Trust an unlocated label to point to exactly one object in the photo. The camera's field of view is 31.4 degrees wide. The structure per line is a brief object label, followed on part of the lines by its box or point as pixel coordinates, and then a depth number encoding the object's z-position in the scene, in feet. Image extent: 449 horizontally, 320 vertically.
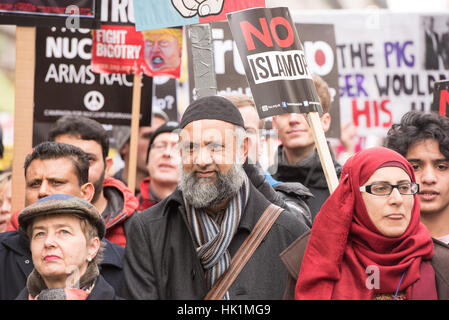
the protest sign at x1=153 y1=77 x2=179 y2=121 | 25.81
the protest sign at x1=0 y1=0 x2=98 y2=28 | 19.57
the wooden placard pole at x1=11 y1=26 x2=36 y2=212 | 19.30
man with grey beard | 13.11
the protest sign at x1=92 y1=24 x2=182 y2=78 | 22.12
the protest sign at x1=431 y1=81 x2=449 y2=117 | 17.29
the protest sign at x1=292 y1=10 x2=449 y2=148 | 26.45
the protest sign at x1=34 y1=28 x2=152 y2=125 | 22.31
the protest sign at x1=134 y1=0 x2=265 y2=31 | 17.56
